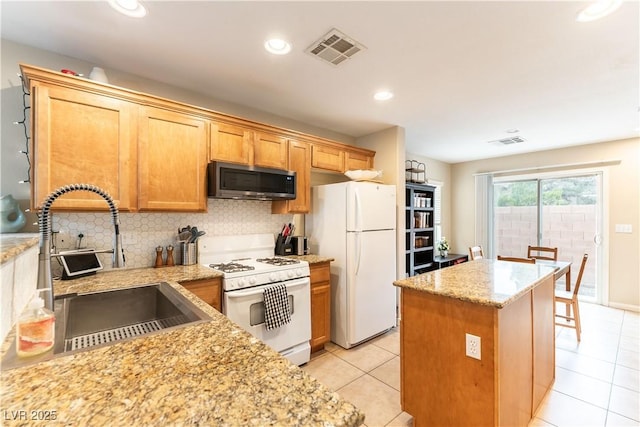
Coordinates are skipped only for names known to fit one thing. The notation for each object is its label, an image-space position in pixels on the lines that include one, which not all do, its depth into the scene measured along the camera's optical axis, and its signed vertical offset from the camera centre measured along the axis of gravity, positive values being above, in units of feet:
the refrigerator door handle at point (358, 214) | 9.60 -0.03
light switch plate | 13.18 -0.69
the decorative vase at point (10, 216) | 5.70 -0.07
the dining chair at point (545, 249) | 11.79 -1.55
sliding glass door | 14.35 -0.25
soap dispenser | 2.62 -1.10
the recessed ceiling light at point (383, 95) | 8.59 +3.65
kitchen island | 4.95 -2.61
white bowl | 10.54 +1.42
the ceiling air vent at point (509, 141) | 13.44 +3.55
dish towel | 7.52 -2.52
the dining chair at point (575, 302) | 10.07 -3.18
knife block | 10.12 -1.22
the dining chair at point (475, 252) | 11.70 -1.65
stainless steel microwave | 7.69 +0.91
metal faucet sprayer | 3.42 -0.45
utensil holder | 8.00 -1.14
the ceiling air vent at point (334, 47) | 5.95 +3.68
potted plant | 17.63 -2.11
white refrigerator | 9.59 -1.32
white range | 7.20 -1.92
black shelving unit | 14.47 -0.82
